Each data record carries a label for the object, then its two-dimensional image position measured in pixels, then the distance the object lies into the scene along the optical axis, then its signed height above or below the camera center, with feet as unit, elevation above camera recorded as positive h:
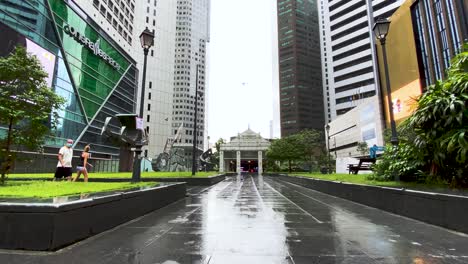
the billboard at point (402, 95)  133.18 +40.78
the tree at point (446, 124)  23.18 +4.53
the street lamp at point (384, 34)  35.04 +19.36
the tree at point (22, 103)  28.14 +7.41
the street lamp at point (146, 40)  37.58 +18.37
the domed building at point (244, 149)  255.50 +22.62
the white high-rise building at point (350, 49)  243.81 +117.07
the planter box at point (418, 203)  19.80 -2.84
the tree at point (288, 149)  145.89 +12.78
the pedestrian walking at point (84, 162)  39.17 +1.63
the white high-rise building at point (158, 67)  282.77 +112.51
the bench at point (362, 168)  62.13 +1.53
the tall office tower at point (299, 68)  463.83 +181.29
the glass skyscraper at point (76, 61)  105.91 +55.73
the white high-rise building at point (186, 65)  449.48 +181.04
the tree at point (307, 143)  145.69 +16.39
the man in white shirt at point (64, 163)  36.18 +1.34
